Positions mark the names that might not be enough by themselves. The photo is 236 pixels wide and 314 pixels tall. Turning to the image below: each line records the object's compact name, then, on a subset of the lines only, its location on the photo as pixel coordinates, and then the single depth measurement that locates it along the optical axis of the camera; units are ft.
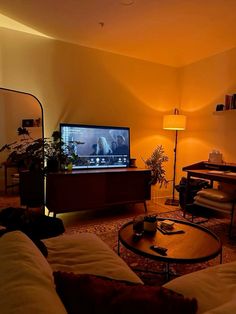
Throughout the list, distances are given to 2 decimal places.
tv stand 10.27
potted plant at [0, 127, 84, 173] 9.73
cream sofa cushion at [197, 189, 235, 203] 9.61
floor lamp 13.47
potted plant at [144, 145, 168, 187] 13.03
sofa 2.24
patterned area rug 6.79
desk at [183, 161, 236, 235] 9.80
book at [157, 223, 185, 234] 6.76
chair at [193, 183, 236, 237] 9.41
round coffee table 5.39
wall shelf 12.03
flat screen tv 11.55
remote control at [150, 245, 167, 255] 5.56
